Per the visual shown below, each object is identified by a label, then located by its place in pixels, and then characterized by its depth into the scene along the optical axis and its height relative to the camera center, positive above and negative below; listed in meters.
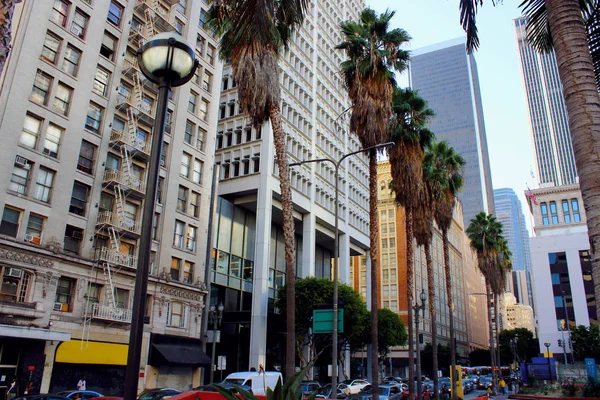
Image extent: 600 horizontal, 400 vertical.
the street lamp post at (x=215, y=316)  32.33 +2.39
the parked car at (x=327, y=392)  33.92 -2.54
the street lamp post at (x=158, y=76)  5.93 +3.50
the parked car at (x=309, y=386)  32.59 -2.02
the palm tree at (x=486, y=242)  58.81 +13.24
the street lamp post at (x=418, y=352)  29.97 +1.30
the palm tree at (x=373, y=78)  26.52 +14.71
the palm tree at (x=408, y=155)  30.56 +12.07
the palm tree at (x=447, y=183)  38.62 +13.38
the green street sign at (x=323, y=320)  23.28 +1.60
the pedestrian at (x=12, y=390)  25.63 -2.10
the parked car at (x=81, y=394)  21.05 -1.85
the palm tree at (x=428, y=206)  34.81 +10.32
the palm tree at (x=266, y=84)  20.84 +11.73
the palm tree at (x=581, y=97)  7.91 +4.34
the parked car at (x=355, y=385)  37.38 -2.23
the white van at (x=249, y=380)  26.88 -1.41
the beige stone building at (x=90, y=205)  28.25 +9.37
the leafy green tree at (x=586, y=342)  63.84 +2.24
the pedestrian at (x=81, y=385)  28.69 -1.96
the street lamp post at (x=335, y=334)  21.08 +0.87
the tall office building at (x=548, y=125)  174.12 +81.24
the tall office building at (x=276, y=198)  47.06 +16.13
